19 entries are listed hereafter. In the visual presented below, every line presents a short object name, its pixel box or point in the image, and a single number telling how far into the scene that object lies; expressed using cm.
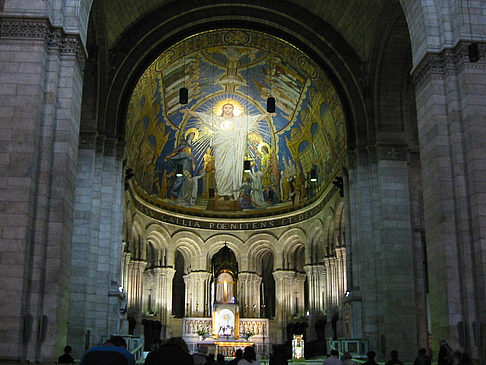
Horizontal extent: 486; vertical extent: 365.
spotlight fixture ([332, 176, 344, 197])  2533
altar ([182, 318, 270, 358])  3177
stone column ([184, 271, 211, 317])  3416
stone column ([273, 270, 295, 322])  3406
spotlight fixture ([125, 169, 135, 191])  2486
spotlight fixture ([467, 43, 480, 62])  1338
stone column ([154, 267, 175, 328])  3300
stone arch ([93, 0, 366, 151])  2345
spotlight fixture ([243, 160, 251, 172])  3054
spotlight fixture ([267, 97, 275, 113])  2465
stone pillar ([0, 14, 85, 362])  1154
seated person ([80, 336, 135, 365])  542
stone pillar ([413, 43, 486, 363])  1280
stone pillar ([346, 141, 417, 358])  2050
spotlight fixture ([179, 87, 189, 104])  2375
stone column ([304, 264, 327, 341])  3170
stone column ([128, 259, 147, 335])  3012
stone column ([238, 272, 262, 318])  3453
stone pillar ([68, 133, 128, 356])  1938
